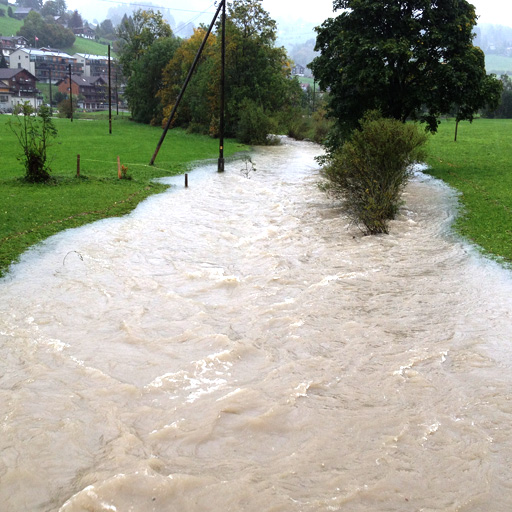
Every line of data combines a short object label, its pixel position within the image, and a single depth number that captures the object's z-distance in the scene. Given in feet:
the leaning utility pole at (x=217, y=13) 96.25
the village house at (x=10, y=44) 486.22
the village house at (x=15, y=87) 357.61
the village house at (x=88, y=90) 422.82
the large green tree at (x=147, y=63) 234.38
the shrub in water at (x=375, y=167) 59.31
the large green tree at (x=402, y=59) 87.25
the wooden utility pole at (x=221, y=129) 100.55
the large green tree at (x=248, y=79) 169.07
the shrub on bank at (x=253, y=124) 165.89
